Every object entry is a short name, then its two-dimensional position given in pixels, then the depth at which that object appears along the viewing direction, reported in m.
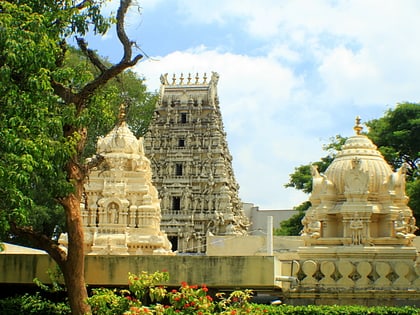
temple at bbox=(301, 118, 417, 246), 19.00
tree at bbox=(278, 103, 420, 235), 38.44
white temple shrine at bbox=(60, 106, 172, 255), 26.30
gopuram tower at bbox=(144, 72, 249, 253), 48.28
